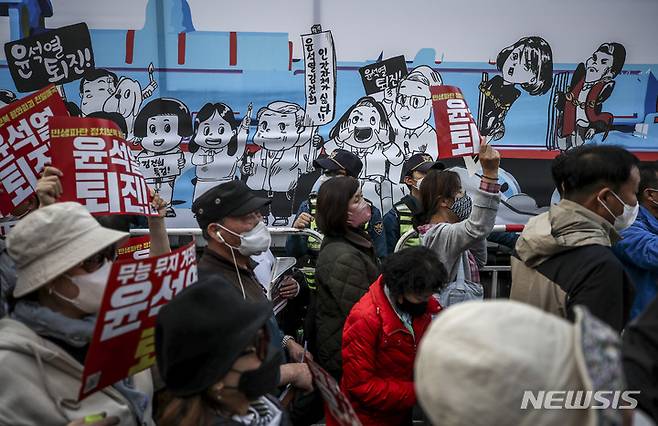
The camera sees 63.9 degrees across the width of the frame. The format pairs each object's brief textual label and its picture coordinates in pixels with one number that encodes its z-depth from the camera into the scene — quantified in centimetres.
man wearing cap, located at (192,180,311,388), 269
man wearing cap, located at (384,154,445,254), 448
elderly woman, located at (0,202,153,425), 168
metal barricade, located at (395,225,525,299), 452
